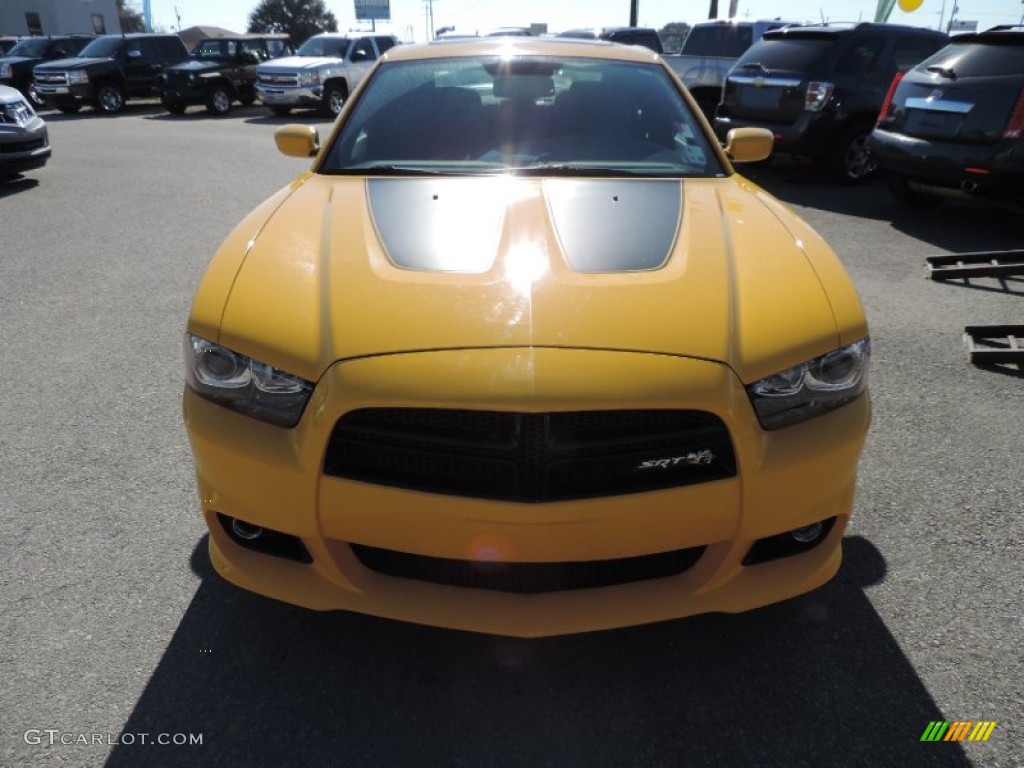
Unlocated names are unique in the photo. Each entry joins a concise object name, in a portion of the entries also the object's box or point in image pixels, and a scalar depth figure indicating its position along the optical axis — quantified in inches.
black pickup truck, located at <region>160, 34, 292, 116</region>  757.3
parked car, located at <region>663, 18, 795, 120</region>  496.1
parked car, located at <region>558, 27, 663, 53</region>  686.5
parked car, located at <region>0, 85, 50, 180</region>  362.6
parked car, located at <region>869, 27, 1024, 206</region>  259.9
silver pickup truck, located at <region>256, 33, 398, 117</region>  712.4
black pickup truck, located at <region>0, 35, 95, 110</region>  825.5
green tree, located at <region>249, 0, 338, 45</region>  2711.6
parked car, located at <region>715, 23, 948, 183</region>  354.3
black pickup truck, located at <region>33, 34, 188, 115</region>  748.6
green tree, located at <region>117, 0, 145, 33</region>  2807.6
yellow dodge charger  73.7
